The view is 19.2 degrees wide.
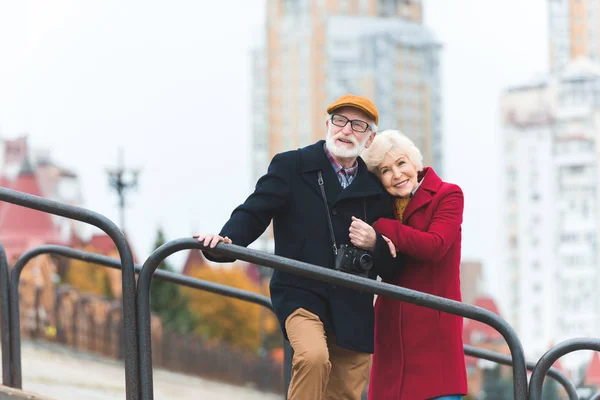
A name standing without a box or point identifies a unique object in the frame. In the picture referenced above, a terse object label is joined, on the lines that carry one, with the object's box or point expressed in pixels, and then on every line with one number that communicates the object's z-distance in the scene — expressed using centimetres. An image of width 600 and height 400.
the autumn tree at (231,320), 9068
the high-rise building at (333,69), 15797
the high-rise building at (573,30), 16615
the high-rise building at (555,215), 15563
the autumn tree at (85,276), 7755
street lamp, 3606
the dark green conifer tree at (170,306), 5982
